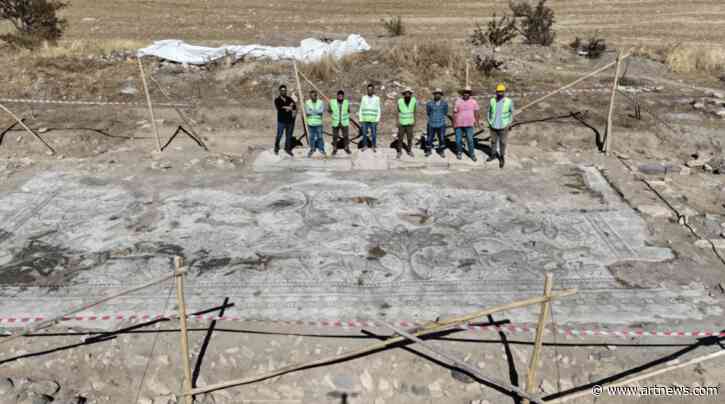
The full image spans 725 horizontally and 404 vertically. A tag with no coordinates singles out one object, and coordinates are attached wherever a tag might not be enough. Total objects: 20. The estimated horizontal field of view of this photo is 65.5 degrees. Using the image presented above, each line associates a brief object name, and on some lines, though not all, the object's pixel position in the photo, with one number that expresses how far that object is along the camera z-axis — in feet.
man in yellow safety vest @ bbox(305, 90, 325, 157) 34.50
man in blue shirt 34.17
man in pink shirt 33.88
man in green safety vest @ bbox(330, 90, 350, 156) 34.68
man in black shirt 34.88
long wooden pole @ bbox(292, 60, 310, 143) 37.45
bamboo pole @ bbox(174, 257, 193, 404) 16.37
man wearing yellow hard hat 32.81
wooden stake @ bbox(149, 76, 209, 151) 39.60
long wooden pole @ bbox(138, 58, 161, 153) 37.29
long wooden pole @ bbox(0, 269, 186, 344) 15.79
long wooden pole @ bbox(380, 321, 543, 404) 14.70
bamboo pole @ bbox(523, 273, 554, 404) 14.37
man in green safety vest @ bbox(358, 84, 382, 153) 34.78
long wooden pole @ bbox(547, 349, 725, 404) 15.29
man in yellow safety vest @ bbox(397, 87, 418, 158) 34.37
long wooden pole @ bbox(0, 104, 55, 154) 38.11
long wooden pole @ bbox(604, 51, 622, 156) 36.31
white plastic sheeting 55.26
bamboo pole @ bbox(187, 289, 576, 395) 15.11
